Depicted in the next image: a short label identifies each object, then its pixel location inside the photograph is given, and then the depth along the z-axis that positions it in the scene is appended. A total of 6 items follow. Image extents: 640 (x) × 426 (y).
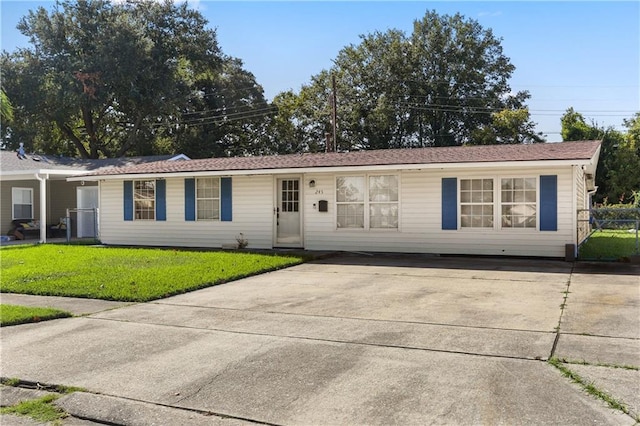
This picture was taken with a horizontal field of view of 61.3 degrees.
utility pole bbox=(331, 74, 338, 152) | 31.94
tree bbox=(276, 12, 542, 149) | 39.12
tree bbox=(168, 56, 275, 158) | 42.69
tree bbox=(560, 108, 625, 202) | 32.22
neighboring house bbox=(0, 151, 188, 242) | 19.70
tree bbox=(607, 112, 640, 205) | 31.06
